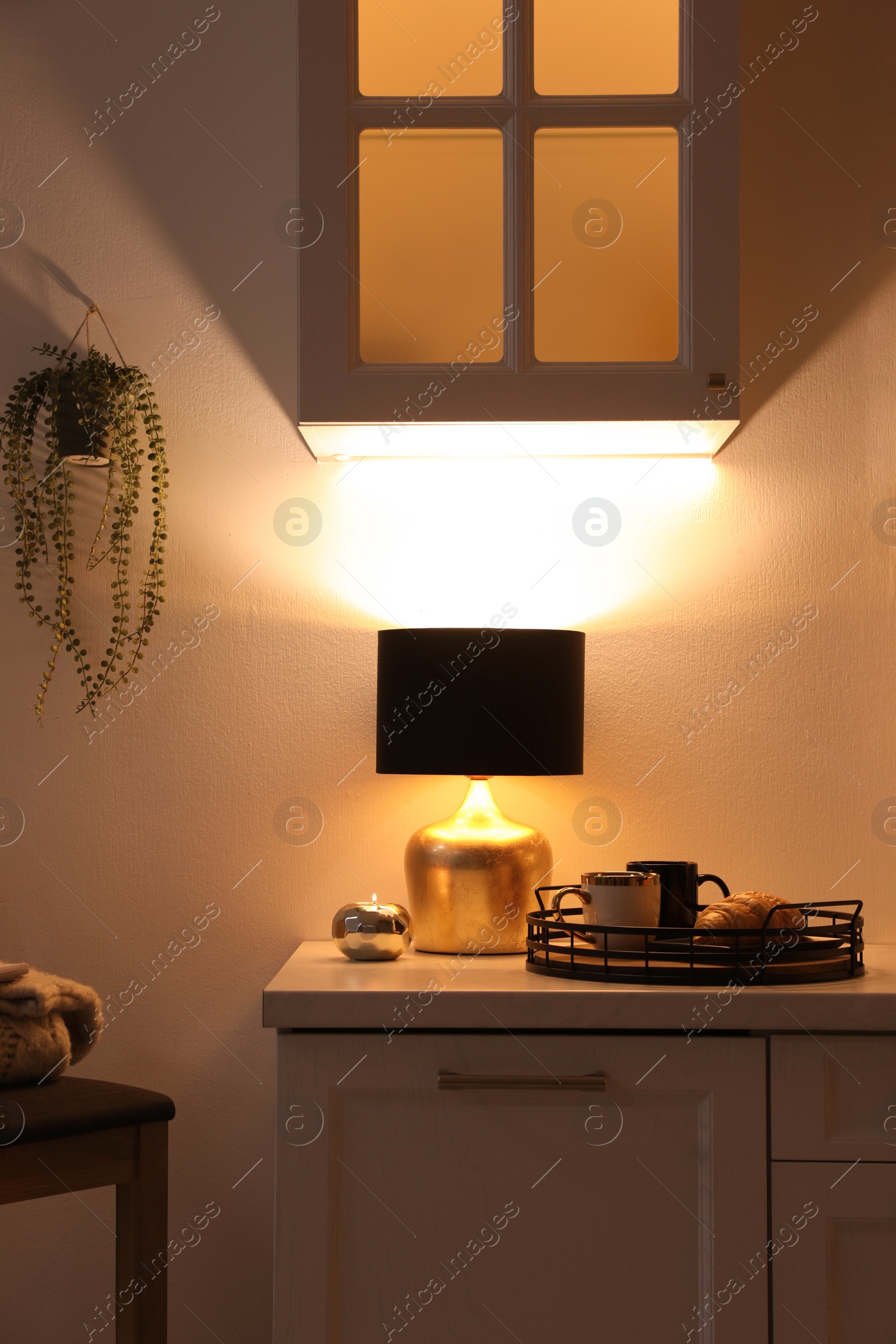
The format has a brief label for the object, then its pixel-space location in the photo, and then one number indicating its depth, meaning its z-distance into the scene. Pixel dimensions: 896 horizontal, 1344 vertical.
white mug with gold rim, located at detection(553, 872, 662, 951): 1.46
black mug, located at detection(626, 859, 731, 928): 1.53
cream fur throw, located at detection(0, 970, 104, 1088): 1.38
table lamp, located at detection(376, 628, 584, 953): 1.53
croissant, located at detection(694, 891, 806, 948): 1.40
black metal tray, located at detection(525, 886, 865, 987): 1.34
